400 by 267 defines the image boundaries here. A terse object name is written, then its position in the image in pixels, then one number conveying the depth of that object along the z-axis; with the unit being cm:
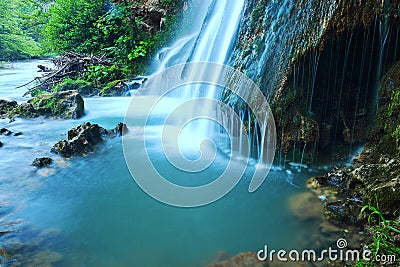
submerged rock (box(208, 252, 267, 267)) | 283
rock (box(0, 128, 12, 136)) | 657
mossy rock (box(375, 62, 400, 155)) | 406
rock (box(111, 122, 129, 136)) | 649
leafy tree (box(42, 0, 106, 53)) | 1323
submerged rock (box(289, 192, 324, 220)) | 350
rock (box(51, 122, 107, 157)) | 540
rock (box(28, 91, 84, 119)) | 789
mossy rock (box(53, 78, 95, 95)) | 1059
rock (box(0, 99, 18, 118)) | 836
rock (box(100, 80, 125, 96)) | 1027
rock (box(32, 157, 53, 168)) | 494
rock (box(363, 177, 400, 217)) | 310
